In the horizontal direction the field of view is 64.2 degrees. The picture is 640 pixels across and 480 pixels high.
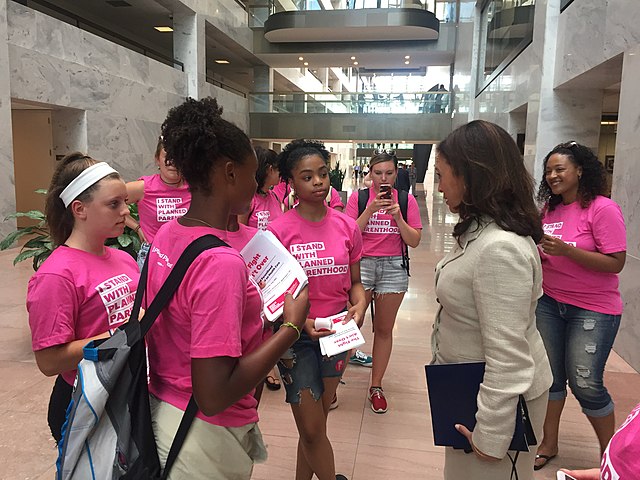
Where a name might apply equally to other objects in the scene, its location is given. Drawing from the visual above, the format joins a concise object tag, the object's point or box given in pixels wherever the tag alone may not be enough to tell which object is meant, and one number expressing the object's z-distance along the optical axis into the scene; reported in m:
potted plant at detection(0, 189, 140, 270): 5.02
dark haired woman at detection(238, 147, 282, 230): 4.39
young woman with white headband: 1.78
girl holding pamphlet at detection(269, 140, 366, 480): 2.44
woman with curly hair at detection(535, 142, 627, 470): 2.76
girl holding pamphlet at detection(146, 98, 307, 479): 1.28
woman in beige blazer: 1.52
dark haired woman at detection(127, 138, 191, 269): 4.02
